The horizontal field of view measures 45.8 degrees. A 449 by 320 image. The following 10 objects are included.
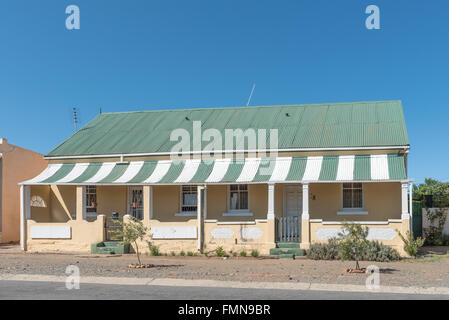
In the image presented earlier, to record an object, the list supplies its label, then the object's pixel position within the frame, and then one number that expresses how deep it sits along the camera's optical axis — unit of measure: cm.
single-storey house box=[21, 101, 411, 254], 1897
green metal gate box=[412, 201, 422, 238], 2211
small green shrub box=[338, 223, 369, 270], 1461
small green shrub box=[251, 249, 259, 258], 1838
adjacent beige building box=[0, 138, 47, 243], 2306
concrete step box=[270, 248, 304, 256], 1809
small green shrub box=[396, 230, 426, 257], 1738
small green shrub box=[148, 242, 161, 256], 1927
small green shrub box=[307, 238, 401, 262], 1703
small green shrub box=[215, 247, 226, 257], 1877
